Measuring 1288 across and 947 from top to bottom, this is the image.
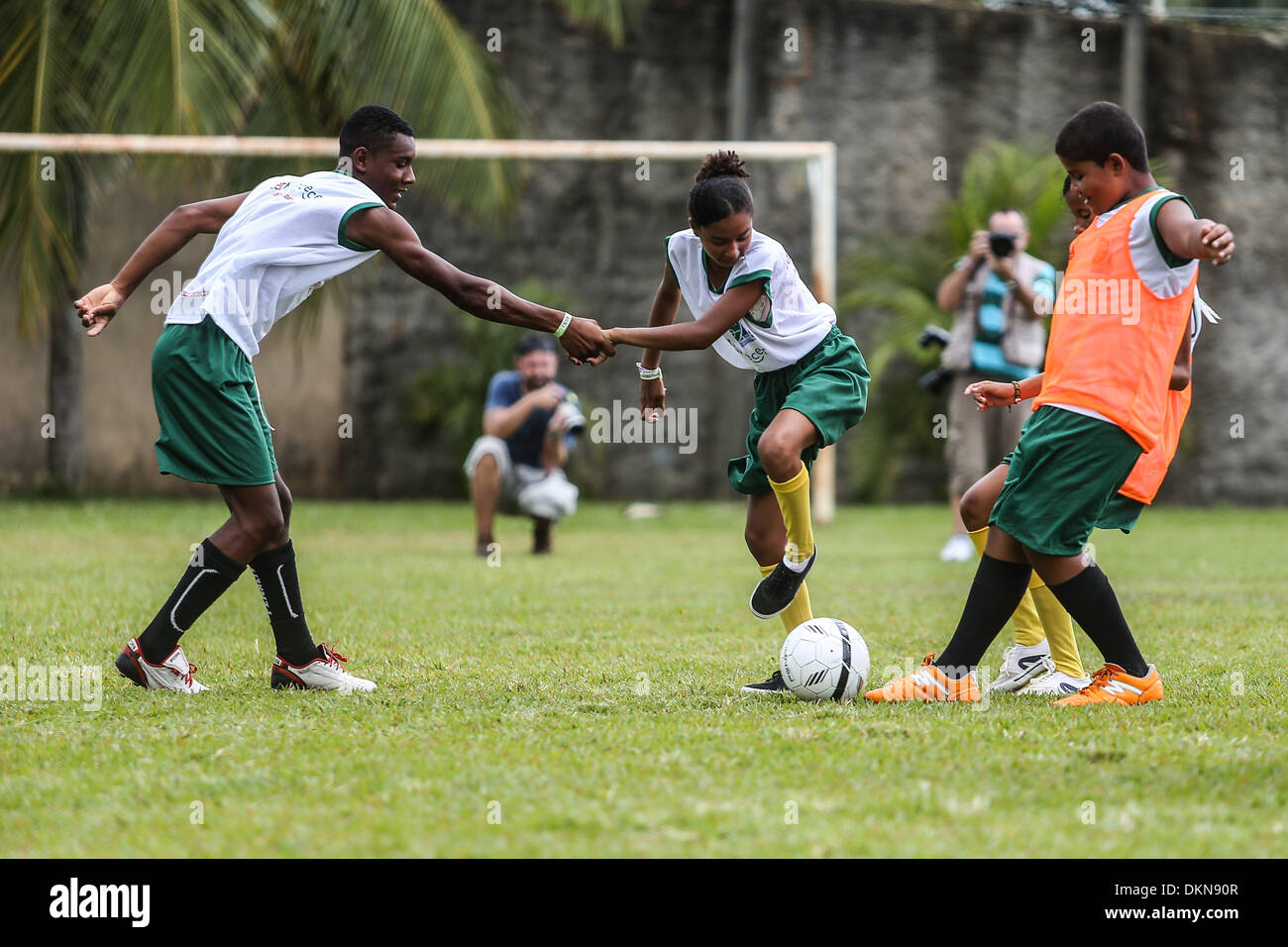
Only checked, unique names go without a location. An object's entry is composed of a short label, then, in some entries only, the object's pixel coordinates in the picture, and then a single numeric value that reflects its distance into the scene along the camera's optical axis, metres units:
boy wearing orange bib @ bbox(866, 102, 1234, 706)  7.42
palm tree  22.03
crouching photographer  17.70
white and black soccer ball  7.91
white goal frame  20.17
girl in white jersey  8.38
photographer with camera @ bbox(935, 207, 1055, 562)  16.19
